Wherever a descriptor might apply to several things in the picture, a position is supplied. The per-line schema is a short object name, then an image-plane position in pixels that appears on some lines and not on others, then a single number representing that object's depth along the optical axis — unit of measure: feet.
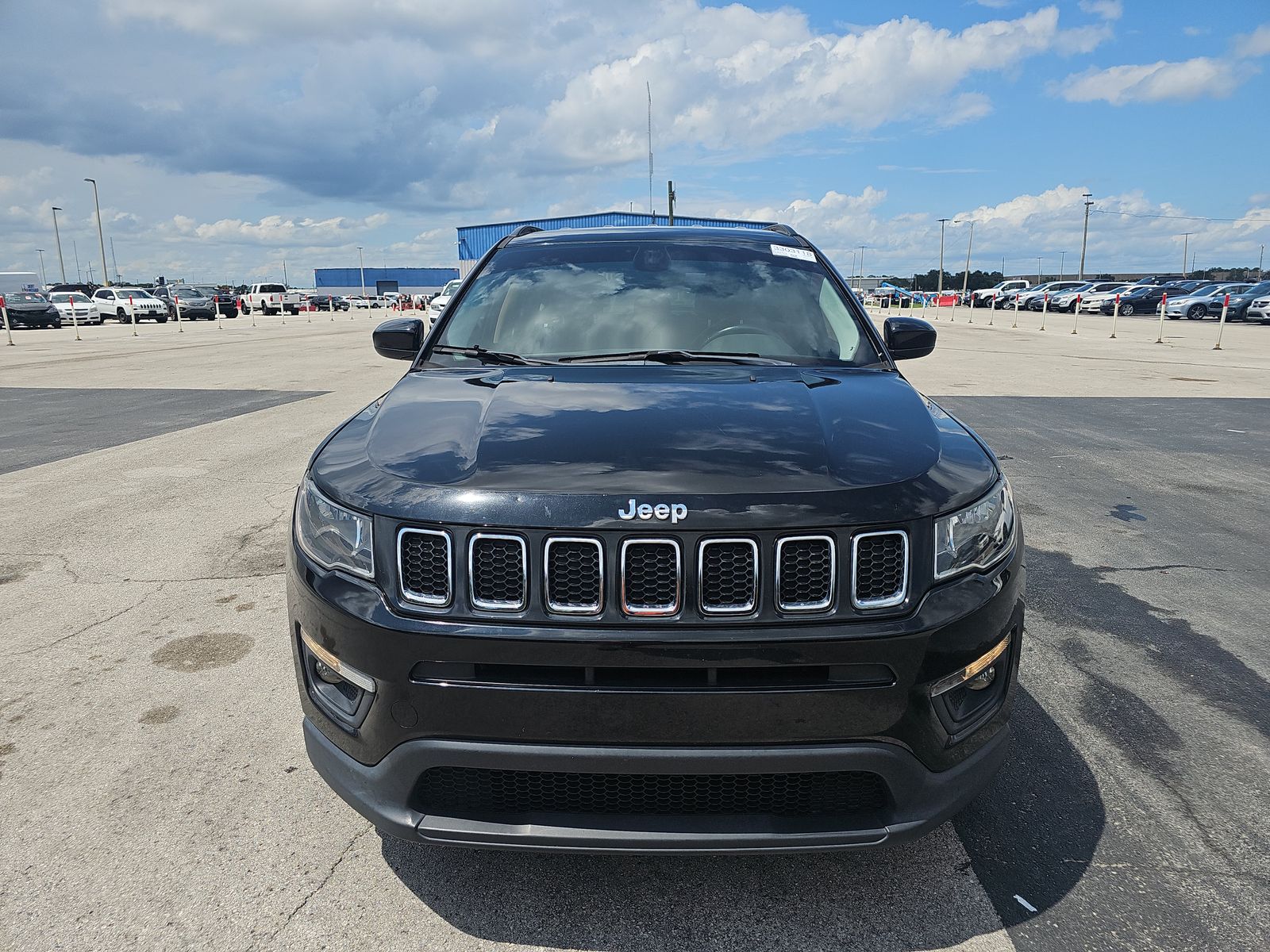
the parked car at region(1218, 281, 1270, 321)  123.54
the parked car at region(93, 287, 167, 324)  138.21
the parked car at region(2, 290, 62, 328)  117.39
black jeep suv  6.20
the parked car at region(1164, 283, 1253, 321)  128.47
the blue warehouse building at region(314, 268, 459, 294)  388.98
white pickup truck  188.75
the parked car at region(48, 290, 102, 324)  137.59
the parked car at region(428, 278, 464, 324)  83.35
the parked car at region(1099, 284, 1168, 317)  146.92
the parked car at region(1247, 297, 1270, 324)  115.55
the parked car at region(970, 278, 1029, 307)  178.81
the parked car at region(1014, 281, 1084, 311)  163.84
